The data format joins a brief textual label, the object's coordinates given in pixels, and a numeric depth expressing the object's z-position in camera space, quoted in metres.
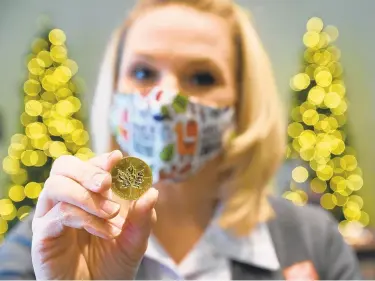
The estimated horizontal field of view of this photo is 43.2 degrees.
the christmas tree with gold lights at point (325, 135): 1.27
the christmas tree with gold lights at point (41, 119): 1.18
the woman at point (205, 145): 0.84
